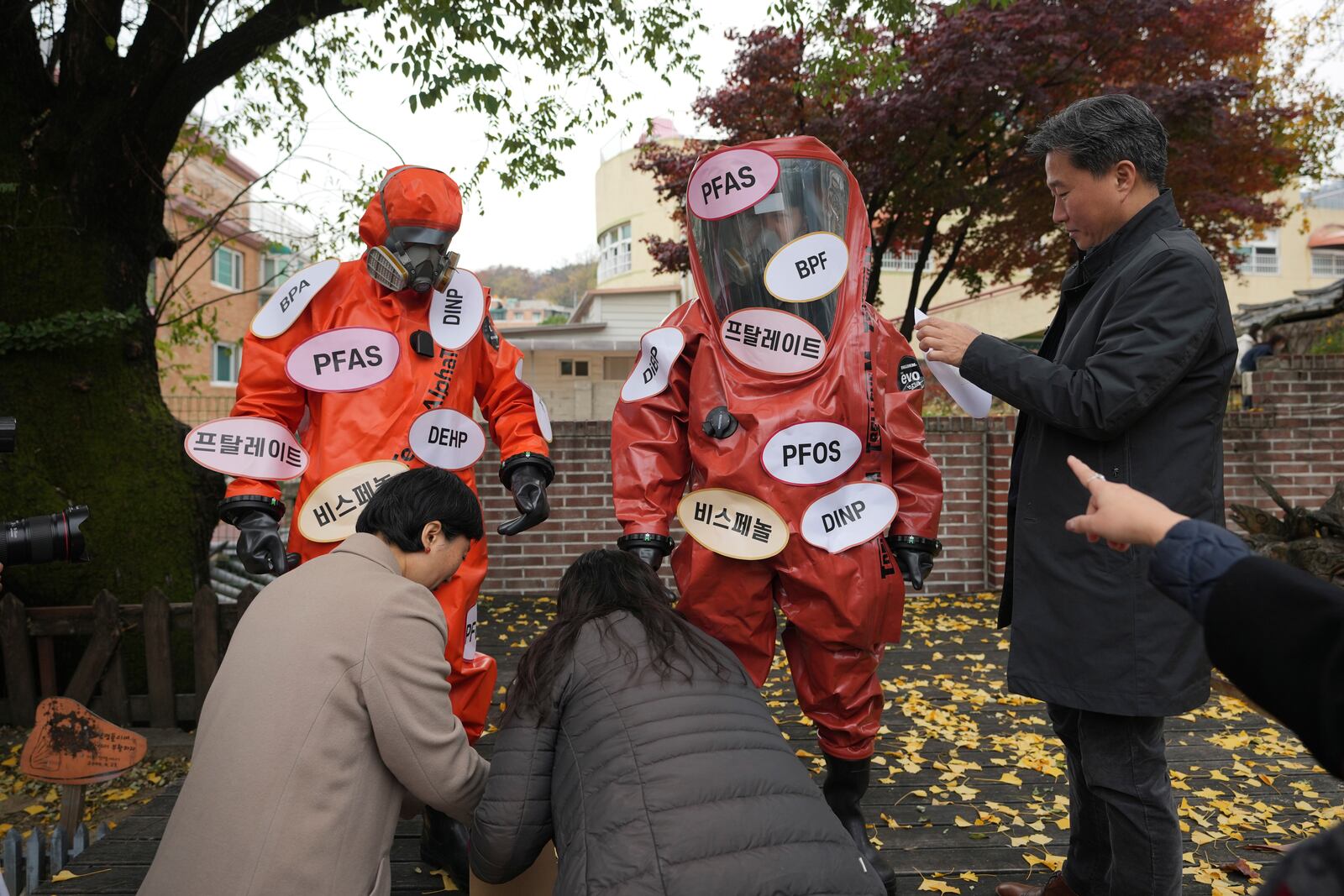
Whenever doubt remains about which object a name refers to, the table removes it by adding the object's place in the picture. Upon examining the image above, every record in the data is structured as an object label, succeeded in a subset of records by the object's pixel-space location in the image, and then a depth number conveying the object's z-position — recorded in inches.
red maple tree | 270.8
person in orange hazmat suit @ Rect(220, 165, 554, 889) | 100.7
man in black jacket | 73.7
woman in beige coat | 64.5
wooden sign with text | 112.5
